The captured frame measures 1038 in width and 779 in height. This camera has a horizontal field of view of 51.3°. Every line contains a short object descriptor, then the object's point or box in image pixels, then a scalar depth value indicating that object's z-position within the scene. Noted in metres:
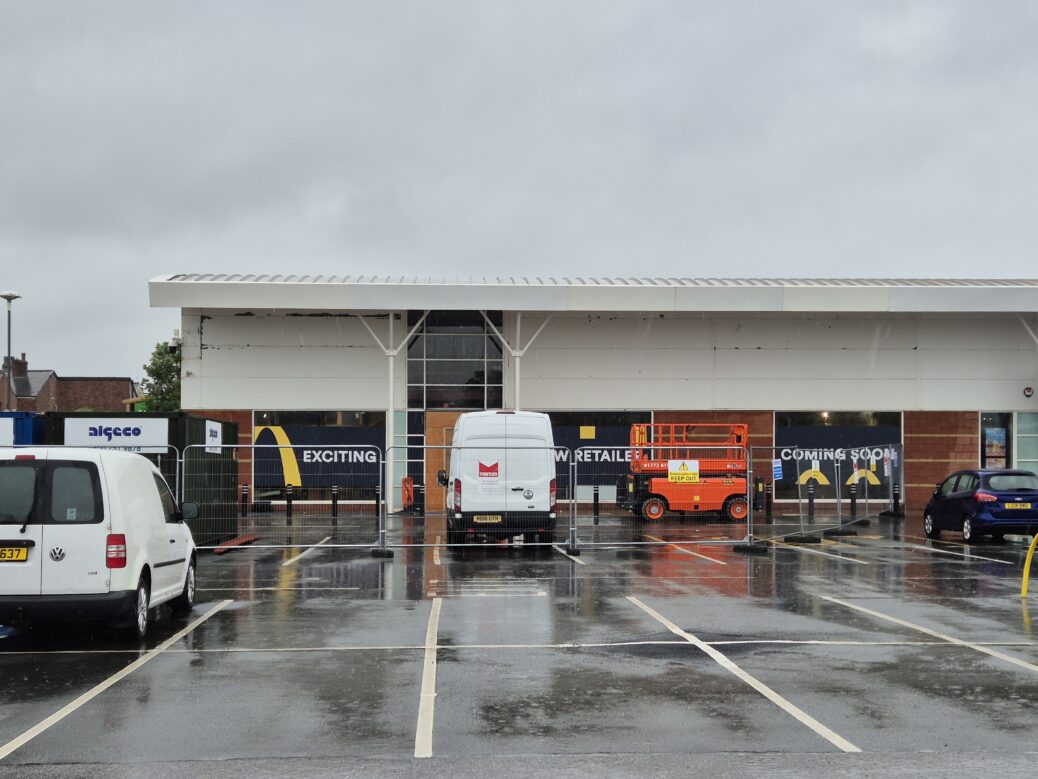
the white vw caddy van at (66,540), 9.52
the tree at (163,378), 69.56
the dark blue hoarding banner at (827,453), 27.70
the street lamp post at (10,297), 40.59
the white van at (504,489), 18.91
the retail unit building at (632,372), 31.59
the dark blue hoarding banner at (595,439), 31.91
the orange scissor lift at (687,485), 26.28
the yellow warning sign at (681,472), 26.53
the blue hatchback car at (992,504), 20.64
